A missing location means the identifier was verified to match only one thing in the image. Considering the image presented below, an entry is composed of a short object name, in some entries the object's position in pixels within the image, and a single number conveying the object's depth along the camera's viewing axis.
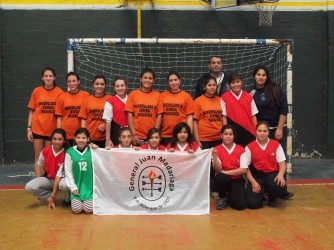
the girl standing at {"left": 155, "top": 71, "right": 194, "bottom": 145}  6.02
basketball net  8.99
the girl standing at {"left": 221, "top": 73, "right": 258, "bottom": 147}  6.09
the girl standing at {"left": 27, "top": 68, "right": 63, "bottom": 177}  6.39
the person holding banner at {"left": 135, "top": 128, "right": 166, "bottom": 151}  5.63
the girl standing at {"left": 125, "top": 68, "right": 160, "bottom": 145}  6.00
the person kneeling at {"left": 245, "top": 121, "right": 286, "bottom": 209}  5.70
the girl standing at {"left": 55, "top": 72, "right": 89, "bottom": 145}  6.21
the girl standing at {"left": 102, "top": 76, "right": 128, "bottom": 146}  6.02
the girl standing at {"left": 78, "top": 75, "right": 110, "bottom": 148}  6.14
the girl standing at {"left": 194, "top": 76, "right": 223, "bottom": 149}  6.06
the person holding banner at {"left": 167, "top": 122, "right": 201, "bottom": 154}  5.66
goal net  8.91
